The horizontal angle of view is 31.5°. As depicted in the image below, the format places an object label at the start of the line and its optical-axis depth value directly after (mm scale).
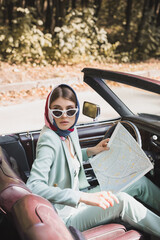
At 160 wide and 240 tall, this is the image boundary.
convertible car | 1196
